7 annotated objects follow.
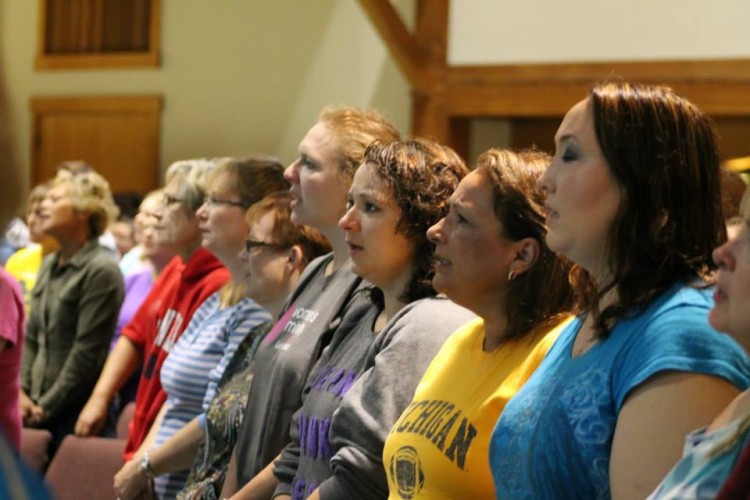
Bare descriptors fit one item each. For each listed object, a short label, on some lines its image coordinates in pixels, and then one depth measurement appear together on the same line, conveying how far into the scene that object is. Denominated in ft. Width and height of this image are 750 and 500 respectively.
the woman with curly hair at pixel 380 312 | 7.78
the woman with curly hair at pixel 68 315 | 15.87
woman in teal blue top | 5.48
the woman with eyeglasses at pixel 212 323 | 11.46
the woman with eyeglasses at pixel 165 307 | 12.70
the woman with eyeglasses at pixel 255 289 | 10.46
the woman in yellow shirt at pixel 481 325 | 6.82
